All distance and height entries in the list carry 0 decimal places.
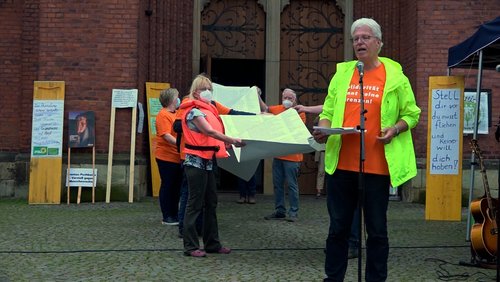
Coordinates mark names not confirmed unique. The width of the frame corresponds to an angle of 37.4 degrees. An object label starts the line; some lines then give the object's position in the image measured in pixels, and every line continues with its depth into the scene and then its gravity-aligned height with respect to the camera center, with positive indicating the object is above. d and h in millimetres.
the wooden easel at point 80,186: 12362 -607
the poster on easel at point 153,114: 13359 +686
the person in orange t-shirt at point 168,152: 8891 +6
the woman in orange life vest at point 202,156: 7043 -24
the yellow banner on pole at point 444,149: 9586 +145
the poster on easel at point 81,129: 12508 +356
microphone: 4672 +566
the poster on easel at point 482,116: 12145 +759
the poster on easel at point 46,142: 12273 +114
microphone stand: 4664 -9
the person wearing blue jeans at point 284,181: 9734 -331
